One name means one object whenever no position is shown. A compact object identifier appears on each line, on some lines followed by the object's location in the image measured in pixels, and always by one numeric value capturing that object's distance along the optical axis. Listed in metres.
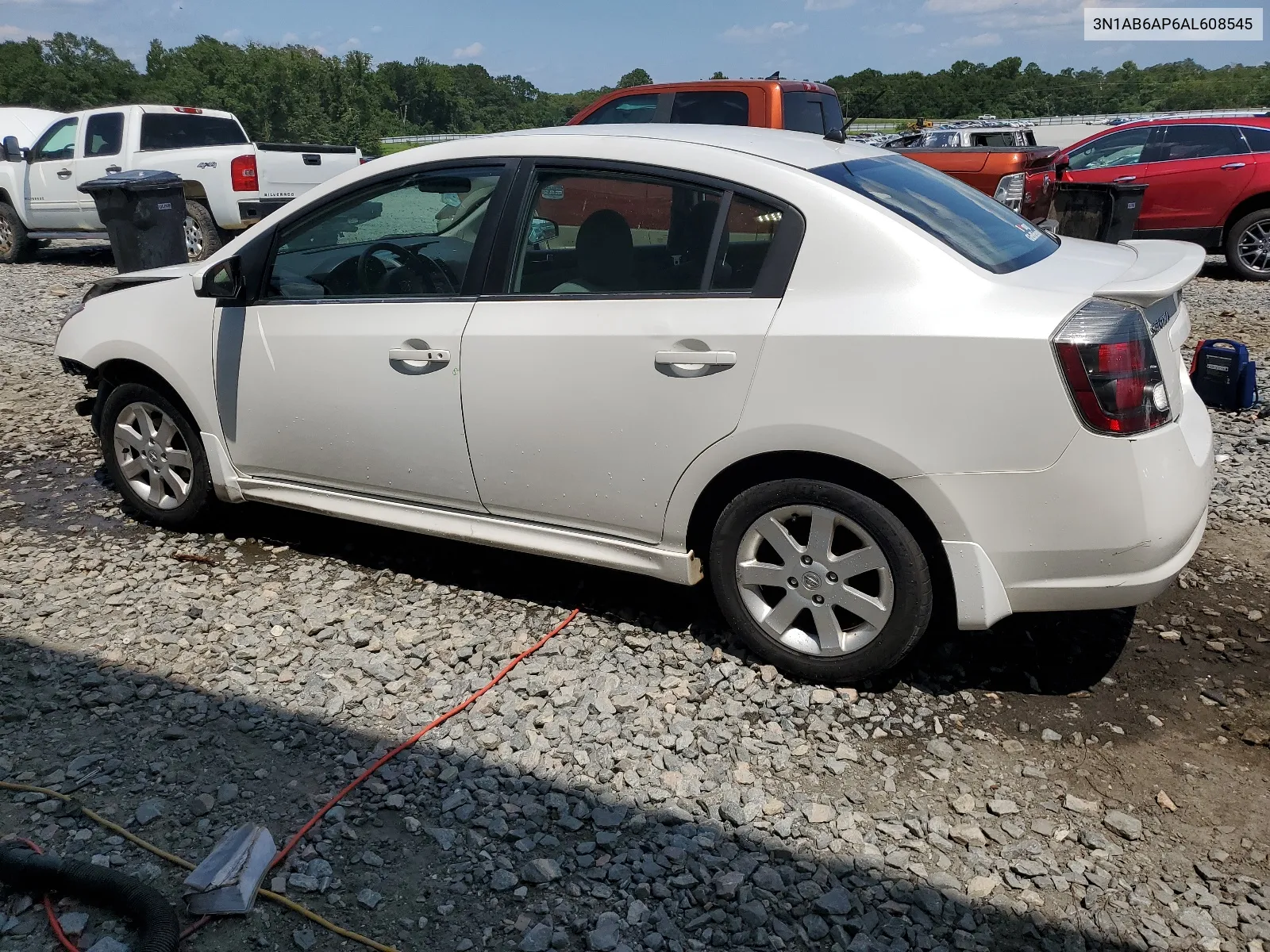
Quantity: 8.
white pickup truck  12.49
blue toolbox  6.45
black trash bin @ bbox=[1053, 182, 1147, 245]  10.02
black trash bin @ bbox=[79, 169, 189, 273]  10.06
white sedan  3.04
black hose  2.52
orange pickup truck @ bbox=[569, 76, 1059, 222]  10.14
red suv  11.49
